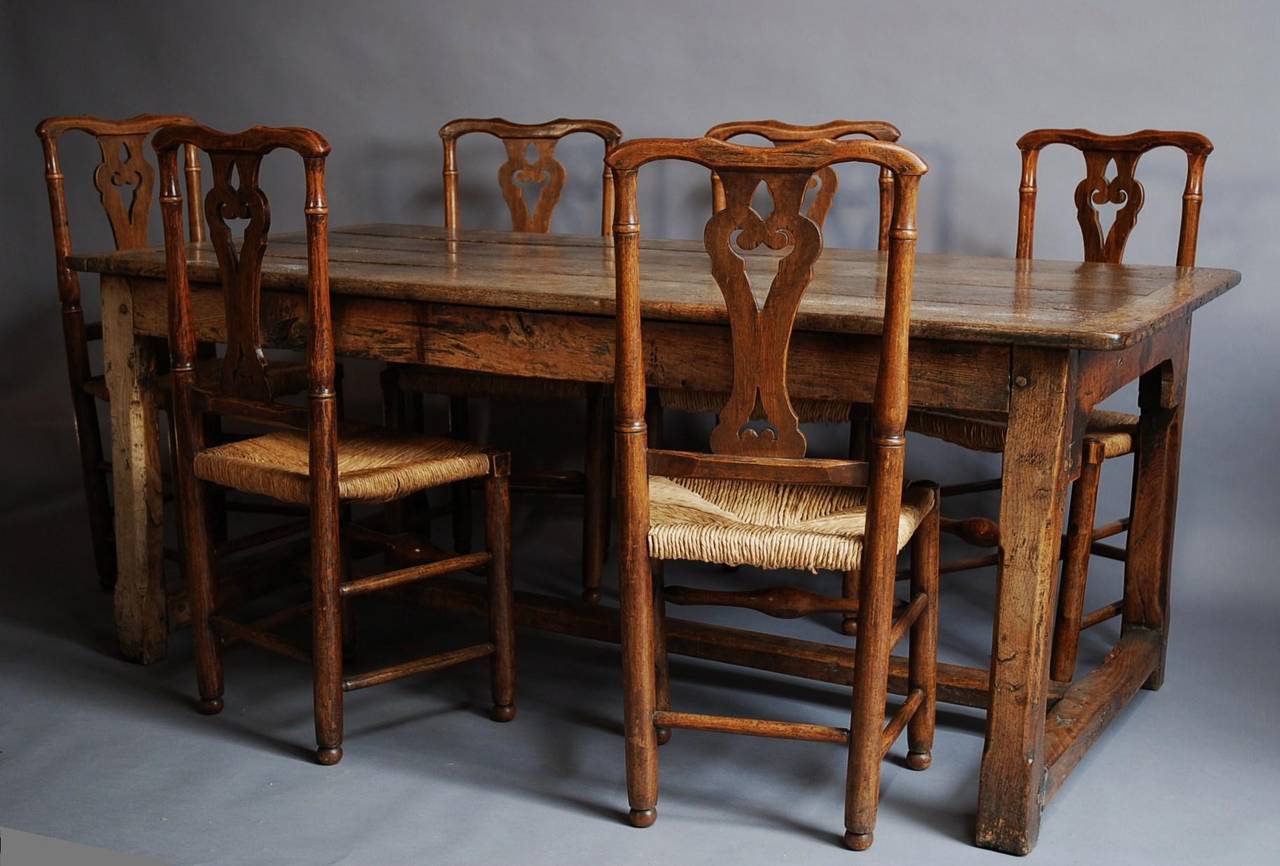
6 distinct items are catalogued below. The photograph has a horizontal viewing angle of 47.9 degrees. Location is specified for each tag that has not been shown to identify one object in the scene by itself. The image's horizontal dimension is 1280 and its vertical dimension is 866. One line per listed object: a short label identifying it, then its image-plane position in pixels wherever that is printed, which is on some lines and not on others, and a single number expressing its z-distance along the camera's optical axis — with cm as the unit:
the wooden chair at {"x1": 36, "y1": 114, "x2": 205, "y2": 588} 355
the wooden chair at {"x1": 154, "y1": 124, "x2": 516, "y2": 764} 261
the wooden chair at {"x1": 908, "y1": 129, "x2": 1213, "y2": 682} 298
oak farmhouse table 228
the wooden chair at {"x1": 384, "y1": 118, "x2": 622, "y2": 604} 363
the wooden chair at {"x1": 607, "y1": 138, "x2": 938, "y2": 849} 215
